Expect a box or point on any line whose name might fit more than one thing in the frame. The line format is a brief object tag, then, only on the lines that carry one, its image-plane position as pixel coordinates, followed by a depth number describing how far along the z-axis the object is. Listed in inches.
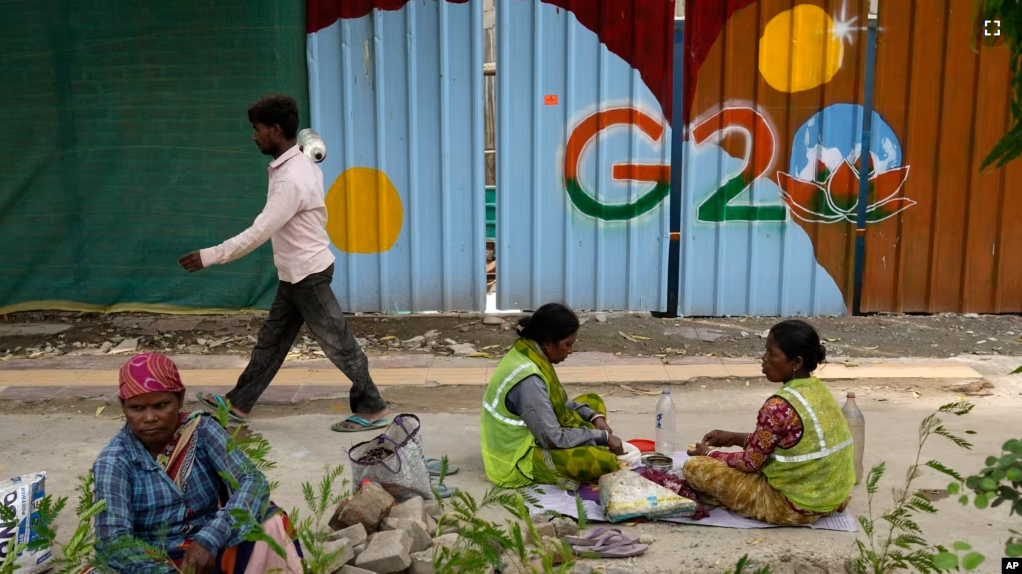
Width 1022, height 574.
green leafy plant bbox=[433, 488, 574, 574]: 100.6
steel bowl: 171.9
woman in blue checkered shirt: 110.2
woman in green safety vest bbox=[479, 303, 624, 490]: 165.6
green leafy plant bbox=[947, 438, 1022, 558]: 78.5
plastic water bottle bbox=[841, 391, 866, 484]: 177.2
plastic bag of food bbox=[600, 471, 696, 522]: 154.8
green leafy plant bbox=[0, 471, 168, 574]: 93.1
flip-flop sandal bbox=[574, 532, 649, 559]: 143.7
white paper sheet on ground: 154.1
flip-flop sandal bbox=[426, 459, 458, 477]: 180.7
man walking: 194.5
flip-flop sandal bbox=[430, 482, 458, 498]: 167.6
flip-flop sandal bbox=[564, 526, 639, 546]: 146.9
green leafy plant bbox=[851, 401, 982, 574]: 113.2
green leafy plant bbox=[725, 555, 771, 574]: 90.2
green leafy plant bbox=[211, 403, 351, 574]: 97.1
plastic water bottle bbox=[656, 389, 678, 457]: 187.5
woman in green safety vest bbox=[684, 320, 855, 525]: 149.6
